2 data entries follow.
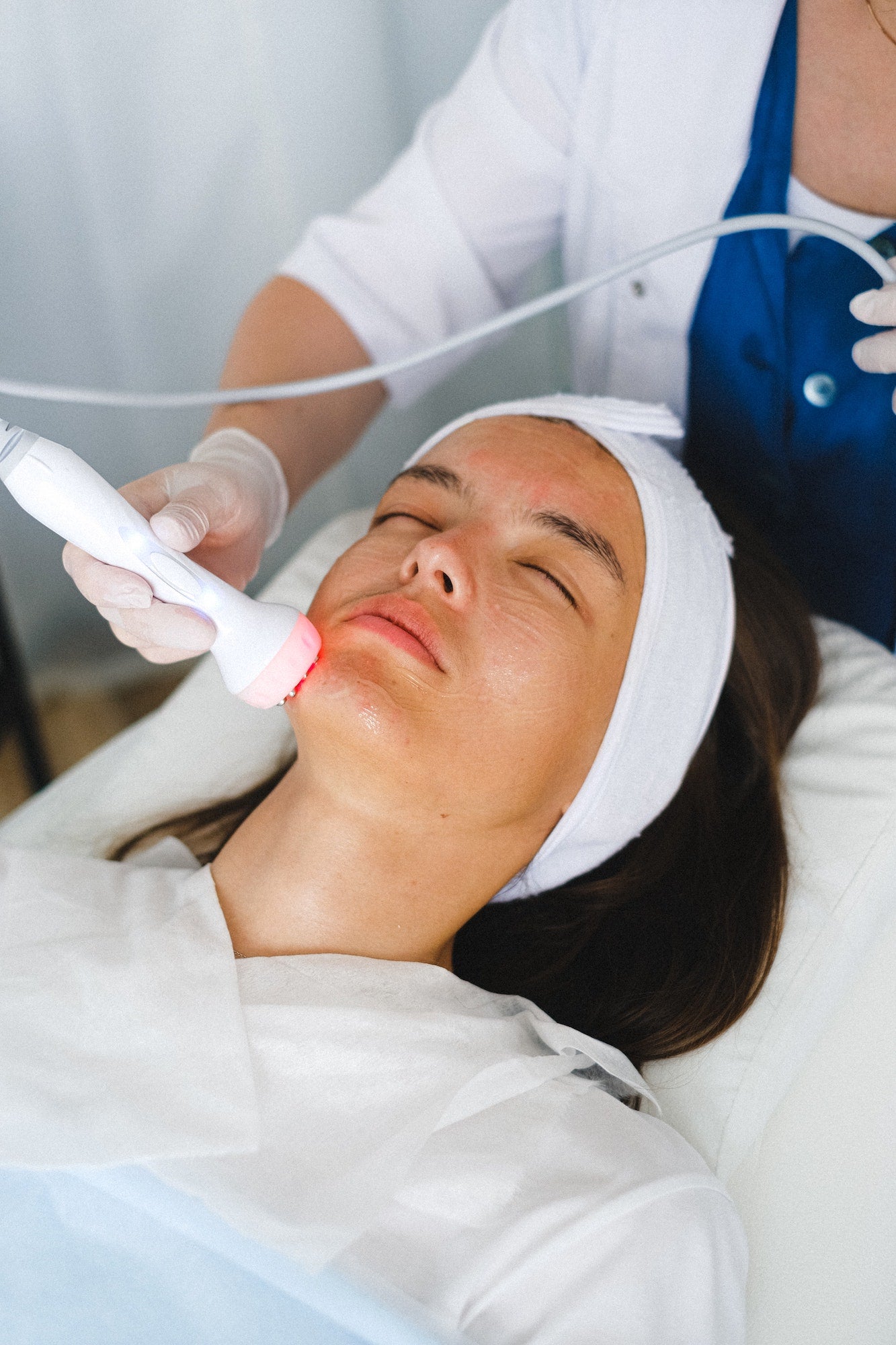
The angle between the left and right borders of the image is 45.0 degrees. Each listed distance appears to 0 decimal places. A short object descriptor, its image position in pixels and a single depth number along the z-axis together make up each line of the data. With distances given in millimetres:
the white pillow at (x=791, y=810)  1131
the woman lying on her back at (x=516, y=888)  913
